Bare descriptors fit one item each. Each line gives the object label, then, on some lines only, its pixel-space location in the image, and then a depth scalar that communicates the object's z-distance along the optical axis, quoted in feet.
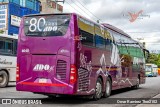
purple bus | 30.56
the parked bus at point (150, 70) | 160.78
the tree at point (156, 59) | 294.21
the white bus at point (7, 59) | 48.57
